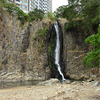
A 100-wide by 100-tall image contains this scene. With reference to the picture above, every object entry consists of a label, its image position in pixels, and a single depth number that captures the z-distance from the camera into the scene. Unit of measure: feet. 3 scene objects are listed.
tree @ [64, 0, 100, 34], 62.69
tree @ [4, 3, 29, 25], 87.57
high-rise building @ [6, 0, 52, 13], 189.47
